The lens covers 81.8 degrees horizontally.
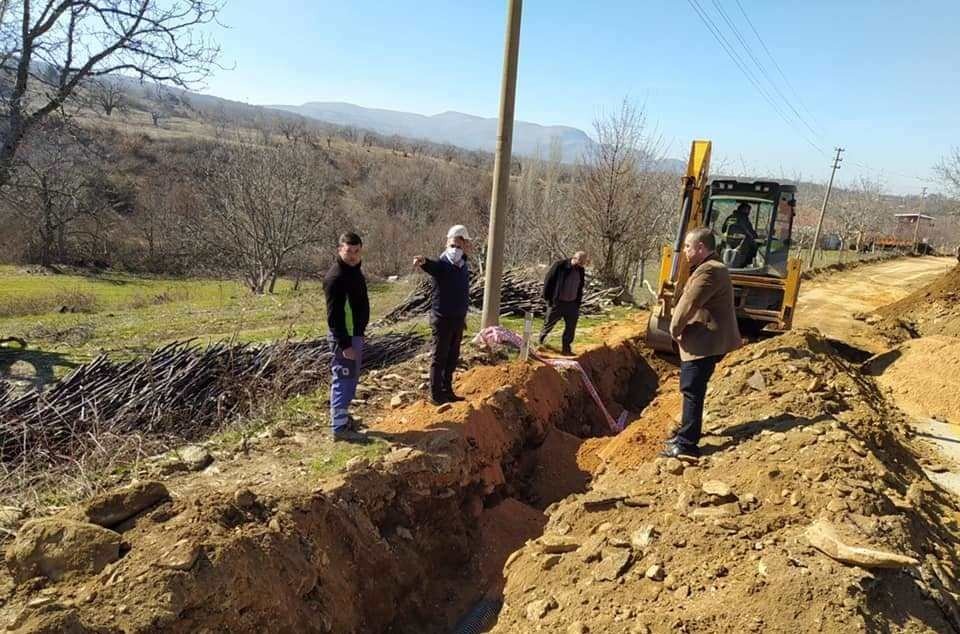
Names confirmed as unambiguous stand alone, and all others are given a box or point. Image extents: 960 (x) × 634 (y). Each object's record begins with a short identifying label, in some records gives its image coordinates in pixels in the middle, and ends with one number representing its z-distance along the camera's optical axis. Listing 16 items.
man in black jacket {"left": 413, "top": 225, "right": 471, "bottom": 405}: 5.32
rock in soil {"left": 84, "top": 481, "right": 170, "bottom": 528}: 3.08
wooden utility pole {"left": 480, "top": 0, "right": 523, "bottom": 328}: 7.00
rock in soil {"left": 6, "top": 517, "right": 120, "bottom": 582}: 2.75
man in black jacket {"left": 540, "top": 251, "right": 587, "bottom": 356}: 8.20
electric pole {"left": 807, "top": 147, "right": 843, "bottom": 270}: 30.12
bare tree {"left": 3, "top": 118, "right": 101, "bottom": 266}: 12.12
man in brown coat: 4.46
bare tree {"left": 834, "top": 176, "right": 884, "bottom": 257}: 43.62
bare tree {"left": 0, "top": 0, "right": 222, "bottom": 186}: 11.42
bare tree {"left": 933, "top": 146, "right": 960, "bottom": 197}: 29.29
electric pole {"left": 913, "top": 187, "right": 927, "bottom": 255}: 46.04
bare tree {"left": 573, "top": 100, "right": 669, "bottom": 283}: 15.67
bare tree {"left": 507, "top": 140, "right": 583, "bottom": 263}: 19.45
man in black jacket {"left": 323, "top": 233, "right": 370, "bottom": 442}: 4.46
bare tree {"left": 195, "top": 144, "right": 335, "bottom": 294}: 27.23
